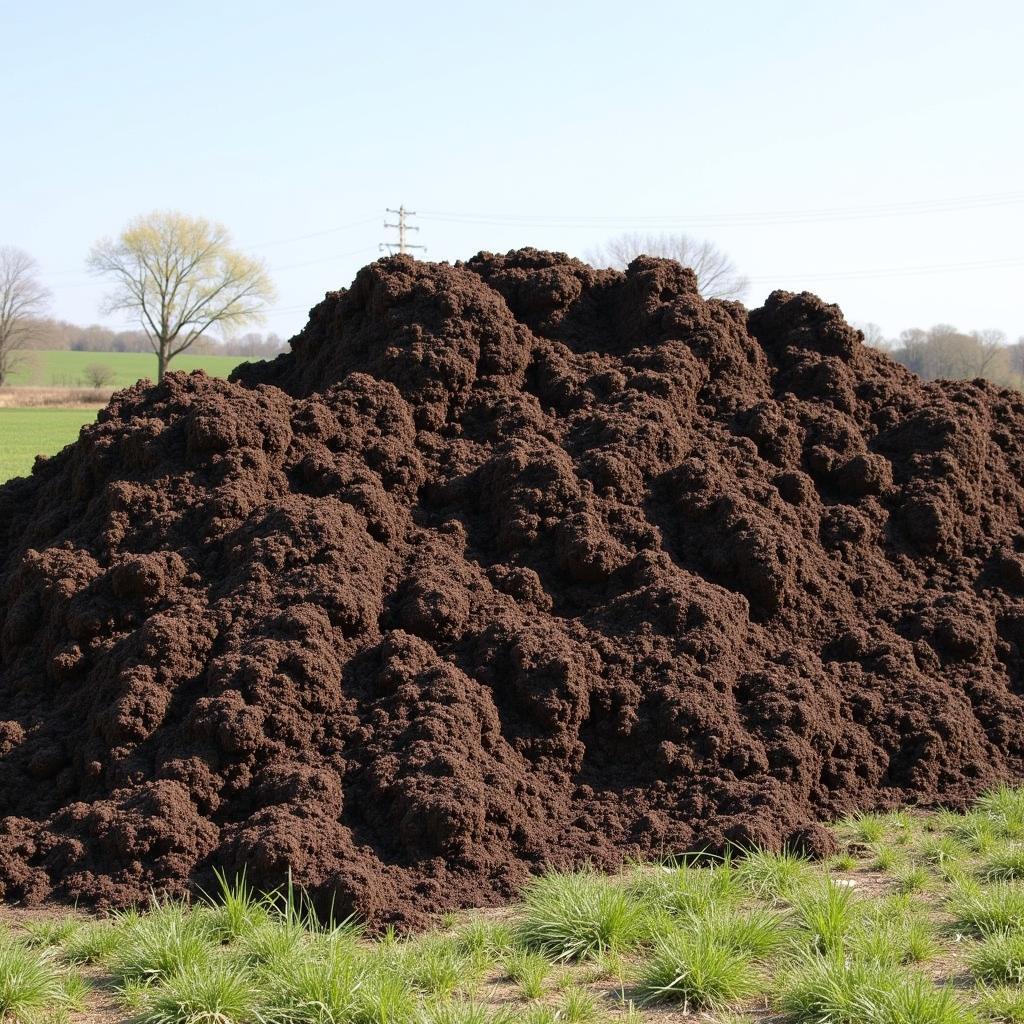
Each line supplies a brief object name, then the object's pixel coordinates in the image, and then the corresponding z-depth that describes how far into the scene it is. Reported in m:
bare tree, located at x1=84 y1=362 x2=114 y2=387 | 66.69
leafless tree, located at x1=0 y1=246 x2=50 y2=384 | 73.75
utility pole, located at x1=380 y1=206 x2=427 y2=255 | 59.81
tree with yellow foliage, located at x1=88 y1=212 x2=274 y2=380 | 68.75
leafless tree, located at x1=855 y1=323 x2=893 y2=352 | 66.56
